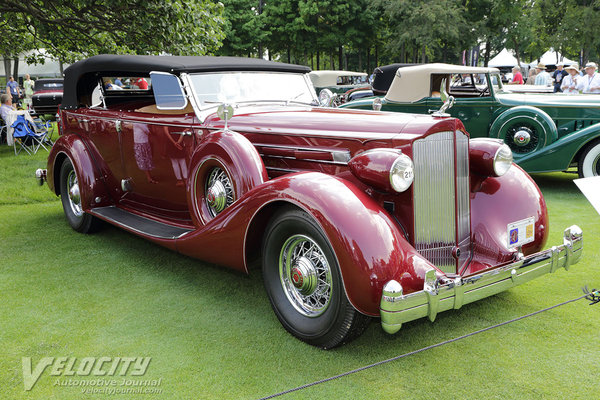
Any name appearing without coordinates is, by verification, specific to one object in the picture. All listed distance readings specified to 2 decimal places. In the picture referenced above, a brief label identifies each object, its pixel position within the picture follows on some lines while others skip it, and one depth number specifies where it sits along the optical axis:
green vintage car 7.30
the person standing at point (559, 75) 14.30
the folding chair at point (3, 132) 12.84
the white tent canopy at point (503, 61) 35.06
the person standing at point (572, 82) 12.14
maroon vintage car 2.84
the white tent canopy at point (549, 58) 34.69
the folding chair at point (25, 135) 10.99
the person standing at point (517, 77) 15.89
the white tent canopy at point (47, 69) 36.56
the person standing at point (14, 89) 20.95
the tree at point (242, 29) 31.89
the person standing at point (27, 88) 21.36
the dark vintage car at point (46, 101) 18.17
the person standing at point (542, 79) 14.51
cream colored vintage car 19.22
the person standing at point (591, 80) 11.41
